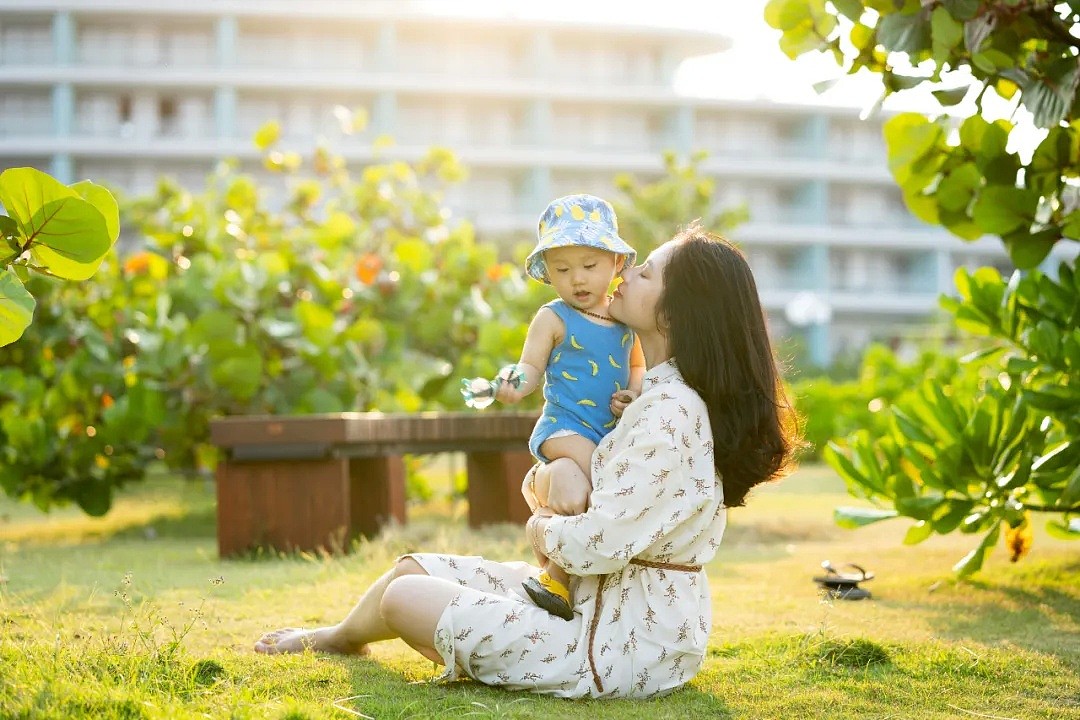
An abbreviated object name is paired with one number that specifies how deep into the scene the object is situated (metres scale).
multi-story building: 35.75
